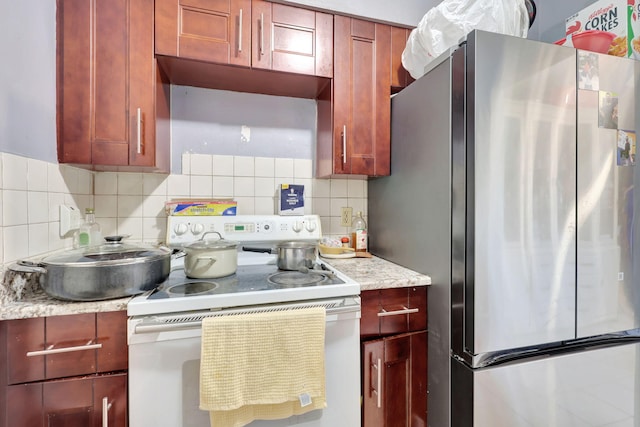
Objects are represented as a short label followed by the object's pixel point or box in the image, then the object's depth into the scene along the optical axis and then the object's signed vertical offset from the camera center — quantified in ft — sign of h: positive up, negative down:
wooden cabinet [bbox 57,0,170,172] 3.96 +1.83
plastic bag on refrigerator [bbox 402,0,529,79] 4.00 +2.74
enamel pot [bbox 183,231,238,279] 3.89 -0.69
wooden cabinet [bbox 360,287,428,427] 3.86 -2.04
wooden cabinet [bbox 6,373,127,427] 2.81 -1.97
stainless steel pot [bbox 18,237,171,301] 2.95 -0.69
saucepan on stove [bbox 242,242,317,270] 4.41 -0.70
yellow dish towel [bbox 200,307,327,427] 2.94 -1.68
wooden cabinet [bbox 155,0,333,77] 4.25 +2.79
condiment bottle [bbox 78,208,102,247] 4.55 -0.36
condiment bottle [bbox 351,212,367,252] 5.90 -0.54
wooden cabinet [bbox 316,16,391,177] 4.93 +1.95
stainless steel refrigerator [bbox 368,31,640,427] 3.32 -0.31
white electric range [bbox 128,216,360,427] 2.95 -1.44
